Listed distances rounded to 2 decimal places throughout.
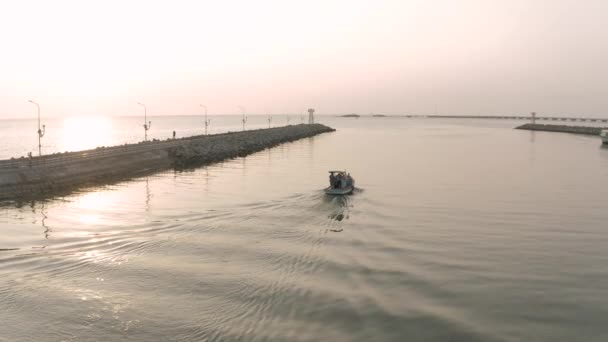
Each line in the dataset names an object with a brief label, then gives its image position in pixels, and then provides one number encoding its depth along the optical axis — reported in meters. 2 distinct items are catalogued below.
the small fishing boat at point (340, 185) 38.24
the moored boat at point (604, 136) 103.86
